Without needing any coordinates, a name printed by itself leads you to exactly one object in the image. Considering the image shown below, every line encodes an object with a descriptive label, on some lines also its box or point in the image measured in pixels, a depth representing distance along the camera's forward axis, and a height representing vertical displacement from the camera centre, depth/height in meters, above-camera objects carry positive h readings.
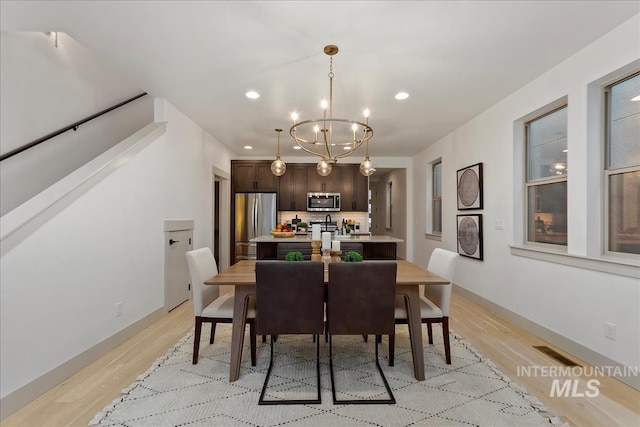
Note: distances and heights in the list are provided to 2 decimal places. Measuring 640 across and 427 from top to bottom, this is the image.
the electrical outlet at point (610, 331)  2.26 -0.83
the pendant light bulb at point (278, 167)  3.69 +0.58
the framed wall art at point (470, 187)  4.14 +0.42
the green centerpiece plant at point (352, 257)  2.41 -0.32
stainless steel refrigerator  6.31 -0.04
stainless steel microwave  6.79 +0.31
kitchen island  4.50 -0.45
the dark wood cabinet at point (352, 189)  6.92 +0.61
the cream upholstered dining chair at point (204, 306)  2.36 -0.70
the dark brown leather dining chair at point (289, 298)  1.99 -0.53
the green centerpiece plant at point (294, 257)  2.38 -0.31
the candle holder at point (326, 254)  2.98 -0.37
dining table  2.19 -0.68
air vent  2.46 -1.15
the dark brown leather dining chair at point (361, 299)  2.01 -0.54
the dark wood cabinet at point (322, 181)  6.87 +0.78
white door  3.72 -0.66
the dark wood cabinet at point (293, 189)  6.80 +0.59
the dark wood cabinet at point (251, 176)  6.69 +0.86
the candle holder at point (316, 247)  3.33 -0.33
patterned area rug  1.78 -1.16
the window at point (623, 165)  2.28 +0.39
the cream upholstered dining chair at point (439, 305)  2.36 -0.70
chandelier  3.24 +1.35
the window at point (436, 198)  5.93 +0.36
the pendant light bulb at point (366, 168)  3.51 +0.56
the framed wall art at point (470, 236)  4.13 -0.26
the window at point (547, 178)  2.95 +0.40
